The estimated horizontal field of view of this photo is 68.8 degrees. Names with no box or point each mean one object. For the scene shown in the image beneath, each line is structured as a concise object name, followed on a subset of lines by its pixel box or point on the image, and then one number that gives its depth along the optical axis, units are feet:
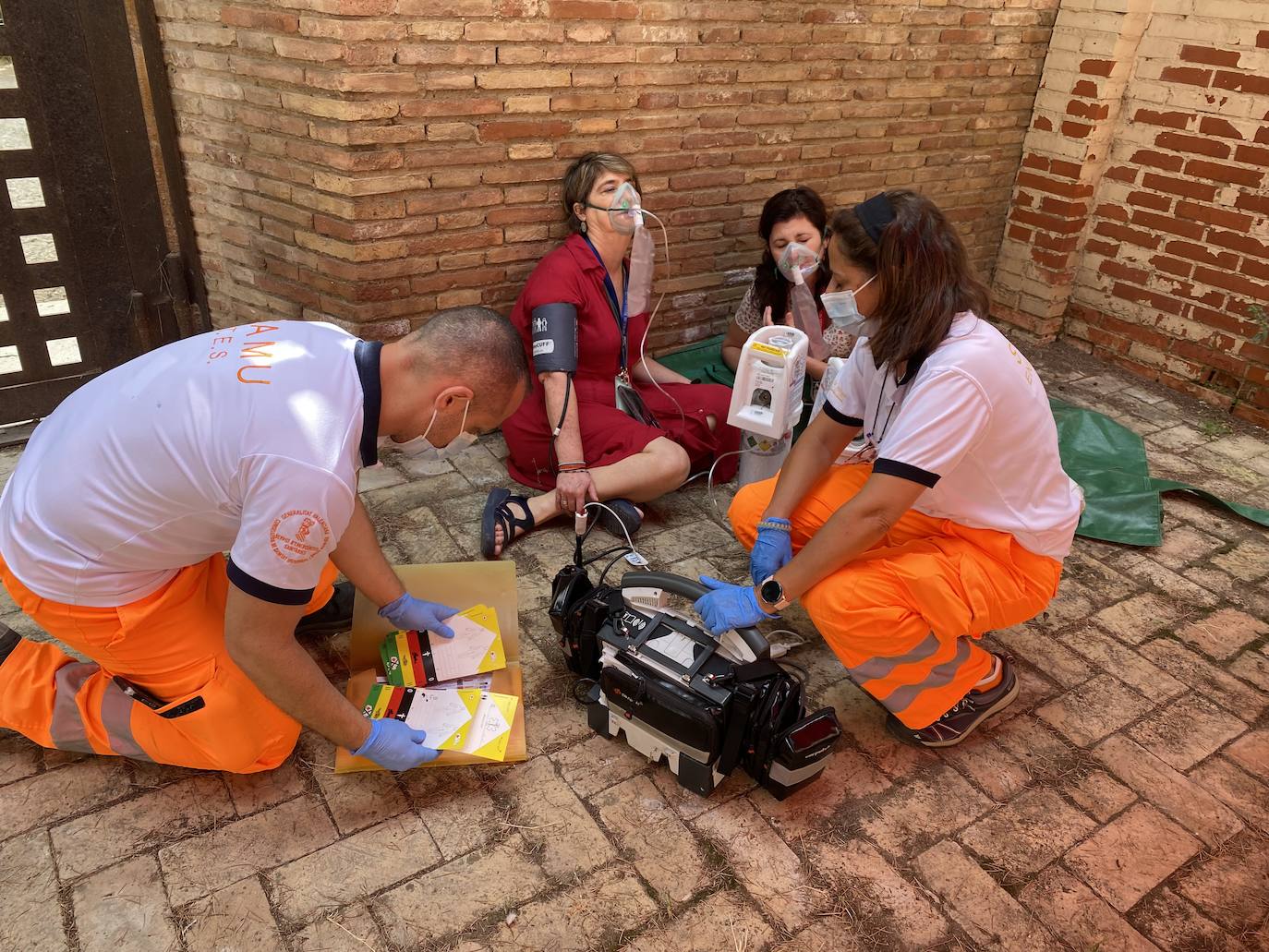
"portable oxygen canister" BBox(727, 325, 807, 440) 10.27
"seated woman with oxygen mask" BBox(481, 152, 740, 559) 10.96
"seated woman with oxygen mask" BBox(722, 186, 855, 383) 12.14
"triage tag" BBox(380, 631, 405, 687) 8.16
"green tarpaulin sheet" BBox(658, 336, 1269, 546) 11.73
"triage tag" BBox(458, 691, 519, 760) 7.59
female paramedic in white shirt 7.30
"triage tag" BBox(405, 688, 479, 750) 7.59
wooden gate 11.15
